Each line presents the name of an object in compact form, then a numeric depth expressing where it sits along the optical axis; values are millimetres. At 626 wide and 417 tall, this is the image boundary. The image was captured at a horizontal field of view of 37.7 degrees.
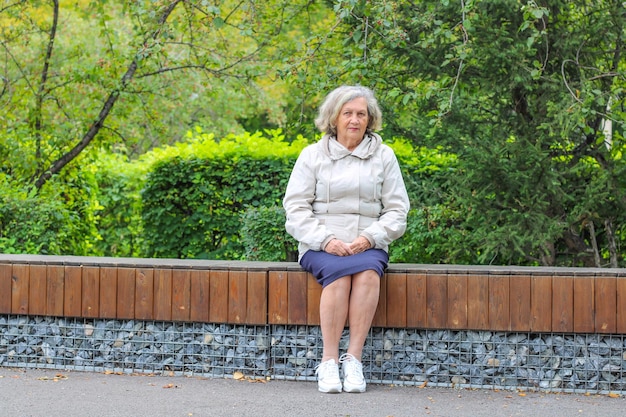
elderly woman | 5031
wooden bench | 5070
